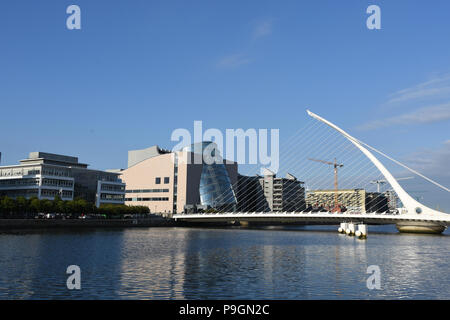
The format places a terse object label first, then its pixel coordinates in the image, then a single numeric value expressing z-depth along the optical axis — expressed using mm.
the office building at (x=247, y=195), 184000
